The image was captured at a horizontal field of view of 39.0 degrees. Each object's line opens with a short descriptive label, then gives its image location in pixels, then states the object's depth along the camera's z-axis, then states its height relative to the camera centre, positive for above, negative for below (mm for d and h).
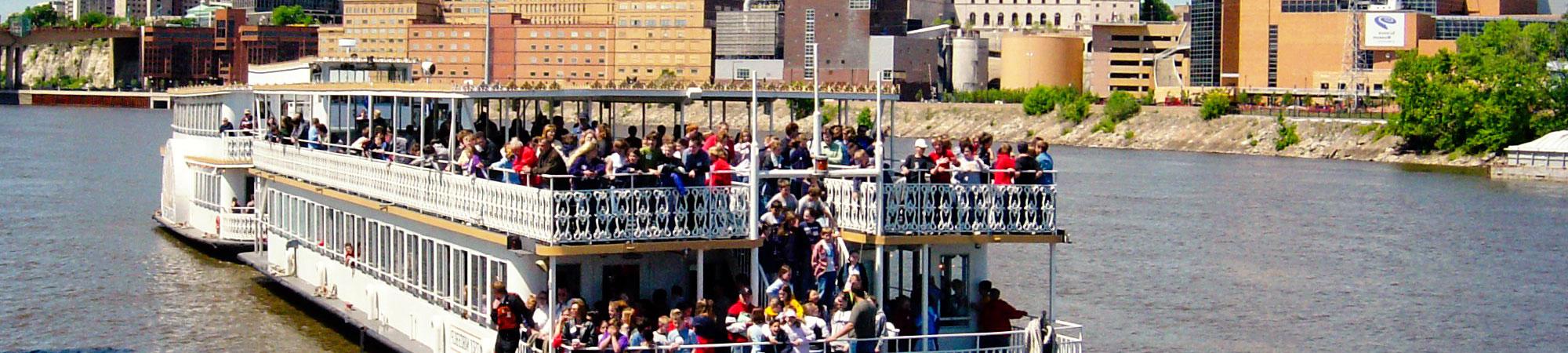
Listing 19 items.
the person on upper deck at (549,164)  21109 -315
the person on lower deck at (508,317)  22406 -1887
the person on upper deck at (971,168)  22422 -323
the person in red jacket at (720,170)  21906 -369
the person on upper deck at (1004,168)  22438 -324
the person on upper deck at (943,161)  22503 -258
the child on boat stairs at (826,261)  21453 -1234
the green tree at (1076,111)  145500 +1756
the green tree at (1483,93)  102812 +2319
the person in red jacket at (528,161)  21531 -294
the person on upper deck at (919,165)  22625 -305
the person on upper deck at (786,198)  21797 -631
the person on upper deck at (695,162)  21969 -289
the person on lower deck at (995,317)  22703 -1854
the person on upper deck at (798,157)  22750 -237
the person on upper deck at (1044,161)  22438 -250
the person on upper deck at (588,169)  21016 -363
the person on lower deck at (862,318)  20984 -1749
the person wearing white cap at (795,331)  20641 -1844
